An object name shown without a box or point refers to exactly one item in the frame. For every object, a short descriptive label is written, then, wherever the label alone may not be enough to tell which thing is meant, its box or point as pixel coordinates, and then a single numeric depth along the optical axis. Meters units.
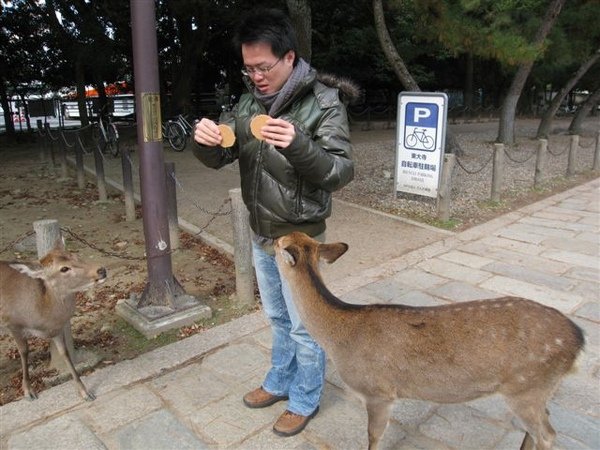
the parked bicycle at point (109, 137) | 13.05
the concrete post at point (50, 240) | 3.34
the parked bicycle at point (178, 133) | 13.67
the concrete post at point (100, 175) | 7.80
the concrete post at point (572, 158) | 10.42
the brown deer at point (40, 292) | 2.97
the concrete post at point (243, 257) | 4.34
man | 2.28
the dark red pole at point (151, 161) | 3.76
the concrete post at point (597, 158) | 11.55
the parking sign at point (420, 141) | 7.52
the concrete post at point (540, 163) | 9.41
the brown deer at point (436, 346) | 2.19
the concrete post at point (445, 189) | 6.97
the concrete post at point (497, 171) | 8.05
